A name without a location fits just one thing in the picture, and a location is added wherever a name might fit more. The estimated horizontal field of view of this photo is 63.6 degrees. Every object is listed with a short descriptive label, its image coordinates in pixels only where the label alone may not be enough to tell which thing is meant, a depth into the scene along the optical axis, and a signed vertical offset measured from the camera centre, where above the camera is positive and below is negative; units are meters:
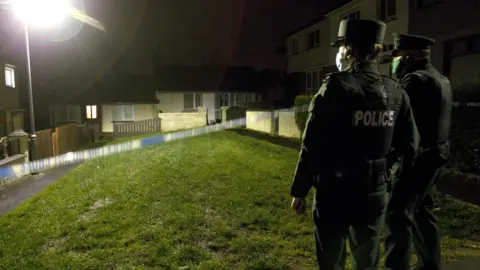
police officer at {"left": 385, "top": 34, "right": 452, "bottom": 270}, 3.28 -0.62
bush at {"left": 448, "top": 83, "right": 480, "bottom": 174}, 6.94 -0.66
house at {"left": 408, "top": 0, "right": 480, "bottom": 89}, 11.31 +1.90
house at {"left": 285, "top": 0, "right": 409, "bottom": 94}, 15.69 +3.26
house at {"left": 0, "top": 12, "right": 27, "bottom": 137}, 20.23 +1.39
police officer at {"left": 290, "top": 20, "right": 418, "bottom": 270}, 2.66 -0.45
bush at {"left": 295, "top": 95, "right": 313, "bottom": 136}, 14.15 -0.49
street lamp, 10.88 +2.52
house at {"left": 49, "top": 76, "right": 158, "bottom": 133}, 30.61 -0.69
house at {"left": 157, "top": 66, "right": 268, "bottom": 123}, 35.28 +1.11
